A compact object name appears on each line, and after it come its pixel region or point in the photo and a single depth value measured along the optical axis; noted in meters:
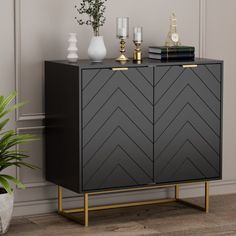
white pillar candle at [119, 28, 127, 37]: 5.07
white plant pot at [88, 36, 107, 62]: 4.98
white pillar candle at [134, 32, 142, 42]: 5.17
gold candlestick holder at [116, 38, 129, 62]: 5.10
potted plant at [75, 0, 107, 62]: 4.98
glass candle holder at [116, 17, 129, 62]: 5.05
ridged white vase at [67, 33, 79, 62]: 4.99
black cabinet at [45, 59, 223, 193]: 4.79
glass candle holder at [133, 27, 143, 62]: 5.16
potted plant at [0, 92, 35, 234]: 4.63
